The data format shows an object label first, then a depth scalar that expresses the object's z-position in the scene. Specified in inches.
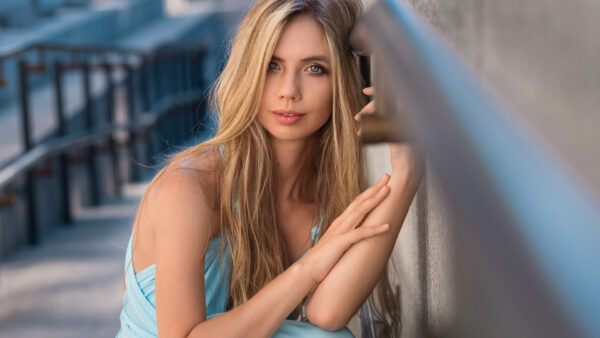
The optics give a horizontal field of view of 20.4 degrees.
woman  88.7
